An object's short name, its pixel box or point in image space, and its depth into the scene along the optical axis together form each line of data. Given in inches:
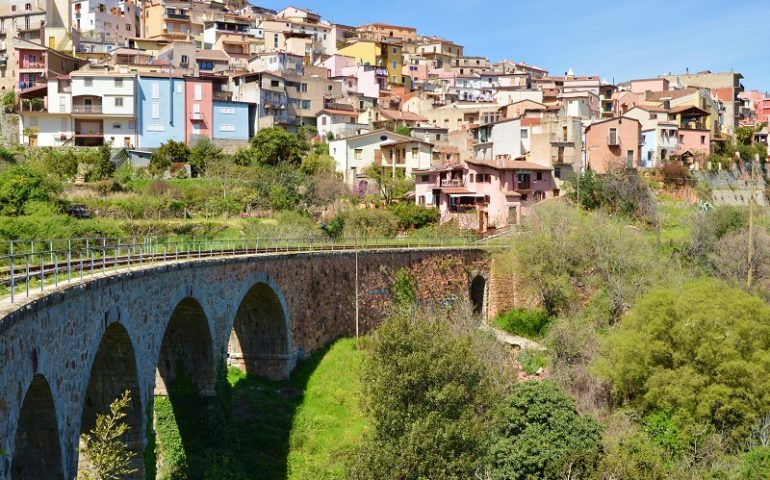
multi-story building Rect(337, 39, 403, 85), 4212.6
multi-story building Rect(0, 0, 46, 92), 3371.1
